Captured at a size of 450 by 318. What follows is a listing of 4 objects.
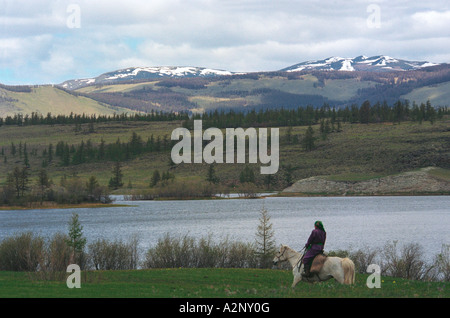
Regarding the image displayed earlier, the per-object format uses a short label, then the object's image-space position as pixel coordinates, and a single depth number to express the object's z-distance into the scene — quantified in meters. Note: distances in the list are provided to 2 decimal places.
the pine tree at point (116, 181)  161.38
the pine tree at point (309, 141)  182.00
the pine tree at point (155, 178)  155.75
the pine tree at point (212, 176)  157.44
